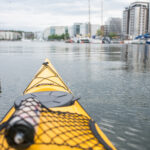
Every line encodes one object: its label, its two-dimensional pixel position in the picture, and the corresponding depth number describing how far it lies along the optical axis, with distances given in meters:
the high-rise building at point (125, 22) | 162.75
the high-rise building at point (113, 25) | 184.38
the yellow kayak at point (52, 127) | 1.90
